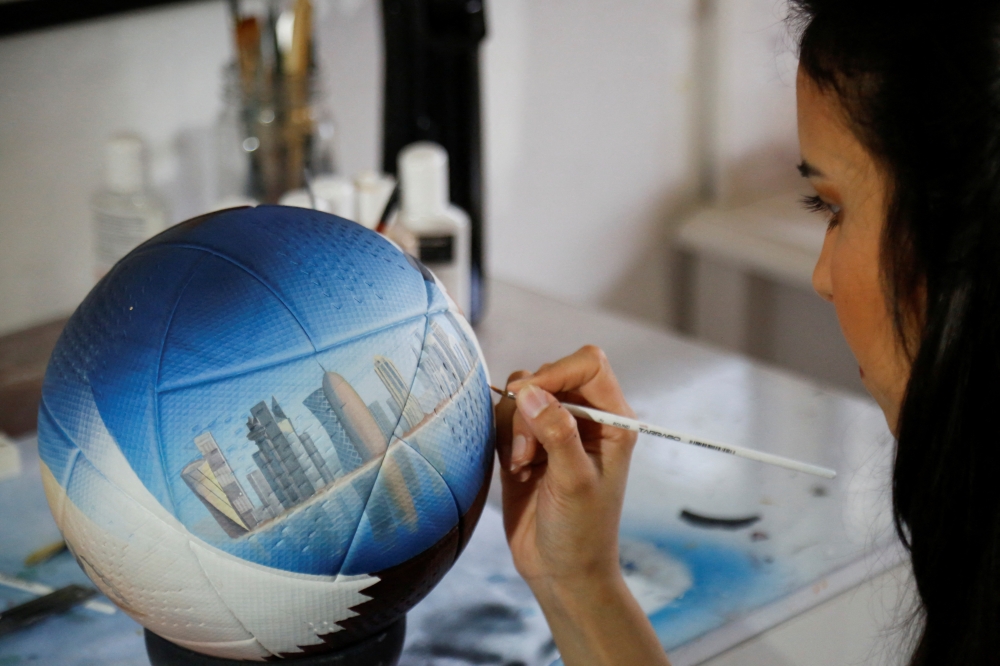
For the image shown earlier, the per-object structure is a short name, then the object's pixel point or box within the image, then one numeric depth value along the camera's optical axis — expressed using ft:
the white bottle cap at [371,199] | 3.60
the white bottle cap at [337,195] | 3.51
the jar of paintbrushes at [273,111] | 3.79
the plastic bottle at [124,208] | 3.64
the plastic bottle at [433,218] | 3.69
